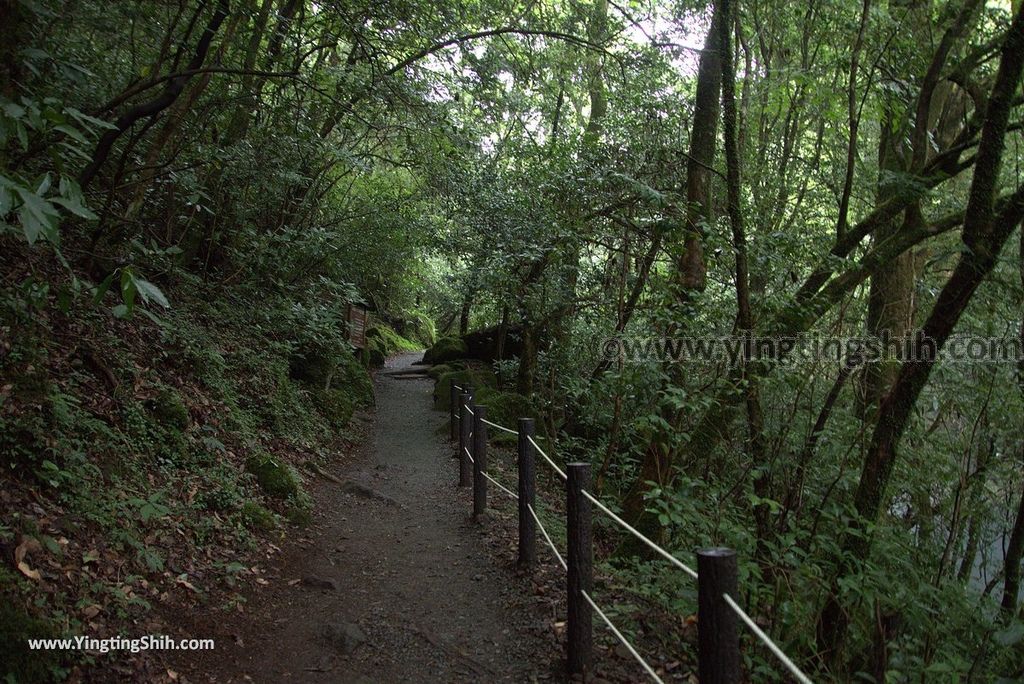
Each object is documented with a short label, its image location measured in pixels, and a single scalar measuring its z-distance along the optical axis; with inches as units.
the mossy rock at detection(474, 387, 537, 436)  464.4
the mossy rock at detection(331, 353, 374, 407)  522.0
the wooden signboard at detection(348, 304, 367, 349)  676.1
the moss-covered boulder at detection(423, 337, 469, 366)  749.9
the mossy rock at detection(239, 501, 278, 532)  230.7
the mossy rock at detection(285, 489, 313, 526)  256.2
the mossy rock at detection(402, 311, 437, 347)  1126.4
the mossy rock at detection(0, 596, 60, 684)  118.0
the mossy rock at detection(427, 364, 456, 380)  701.9
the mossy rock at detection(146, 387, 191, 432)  242.8
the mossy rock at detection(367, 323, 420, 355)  885.2
